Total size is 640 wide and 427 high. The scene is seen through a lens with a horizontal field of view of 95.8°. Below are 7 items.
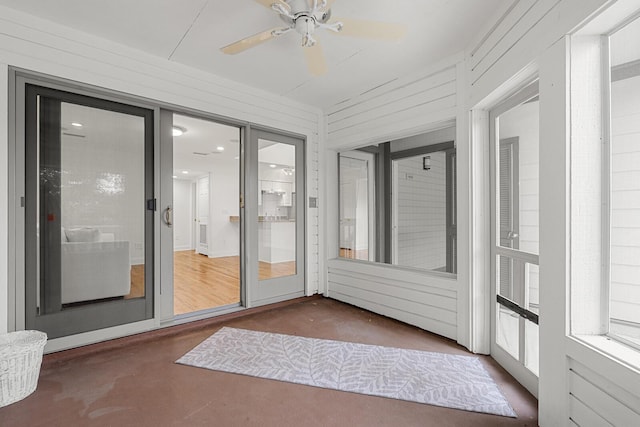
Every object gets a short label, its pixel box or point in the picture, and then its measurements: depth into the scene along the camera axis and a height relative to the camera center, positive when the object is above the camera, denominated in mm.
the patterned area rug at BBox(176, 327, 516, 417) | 1858 -1172
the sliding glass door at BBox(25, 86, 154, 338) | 2303 +13
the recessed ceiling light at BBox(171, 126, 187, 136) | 4831 +1427
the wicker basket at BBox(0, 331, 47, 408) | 1721 -954
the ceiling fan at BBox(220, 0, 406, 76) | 1797 +1241
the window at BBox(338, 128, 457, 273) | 3049 +126
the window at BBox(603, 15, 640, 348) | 1301 +109
